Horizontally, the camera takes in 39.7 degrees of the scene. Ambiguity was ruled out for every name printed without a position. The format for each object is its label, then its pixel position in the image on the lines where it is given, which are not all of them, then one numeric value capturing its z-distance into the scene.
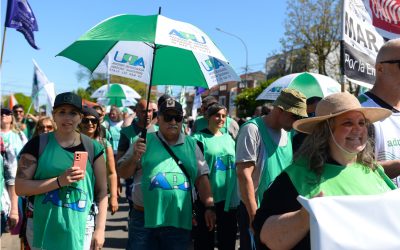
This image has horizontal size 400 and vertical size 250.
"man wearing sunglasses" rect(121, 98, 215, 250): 4.66
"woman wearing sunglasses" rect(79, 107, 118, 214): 5.75
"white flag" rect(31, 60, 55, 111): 11.47
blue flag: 6.15
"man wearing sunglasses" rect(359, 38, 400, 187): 3.43
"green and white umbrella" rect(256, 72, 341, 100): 7.25
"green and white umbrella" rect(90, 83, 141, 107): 17.23
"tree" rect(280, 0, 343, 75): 34.88
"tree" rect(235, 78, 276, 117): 46.81
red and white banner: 4.98
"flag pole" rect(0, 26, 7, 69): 5.43
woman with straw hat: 2.56
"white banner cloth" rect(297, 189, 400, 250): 2.33
